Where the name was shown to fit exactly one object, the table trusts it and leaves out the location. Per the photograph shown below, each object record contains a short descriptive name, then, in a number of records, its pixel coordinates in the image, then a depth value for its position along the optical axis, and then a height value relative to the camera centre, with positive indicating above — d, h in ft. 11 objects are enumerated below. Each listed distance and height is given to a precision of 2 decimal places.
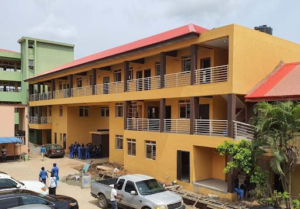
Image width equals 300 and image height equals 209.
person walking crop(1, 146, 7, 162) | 85.66 -14.28
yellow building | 50.55 +2.82
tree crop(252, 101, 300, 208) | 36.85 -3.28
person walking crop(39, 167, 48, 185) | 53.36 -13.21
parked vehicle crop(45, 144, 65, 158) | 94.12 -14.94
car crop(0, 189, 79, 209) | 31.15 -10.85
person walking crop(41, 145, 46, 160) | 93.94 -14.90
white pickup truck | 36.96 -12.35
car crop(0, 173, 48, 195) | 43.78 -12.73
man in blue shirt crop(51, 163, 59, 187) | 52.35 -12.10
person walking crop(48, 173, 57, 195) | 47.85 -13.55
